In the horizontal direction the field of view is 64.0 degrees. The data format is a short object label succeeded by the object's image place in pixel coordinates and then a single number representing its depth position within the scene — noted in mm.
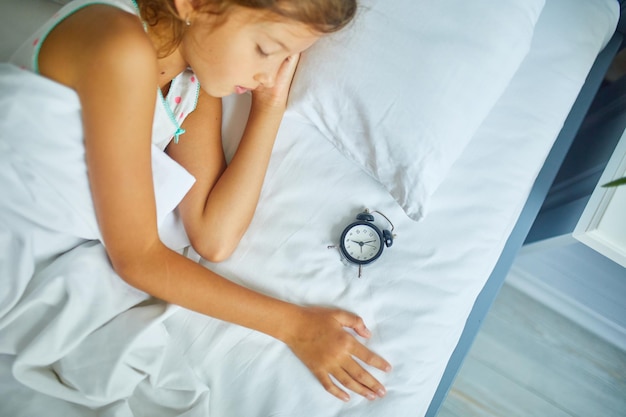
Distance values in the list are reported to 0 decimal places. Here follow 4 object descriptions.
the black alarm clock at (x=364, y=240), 936
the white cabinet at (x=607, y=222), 920
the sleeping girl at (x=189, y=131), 709
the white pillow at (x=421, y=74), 896
